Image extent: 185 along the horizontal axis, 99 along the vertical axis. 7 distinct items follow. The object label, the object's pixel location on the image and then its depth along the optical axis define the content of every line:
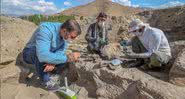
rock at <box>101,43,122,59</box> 2.19
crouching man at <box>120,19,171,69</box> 1.42
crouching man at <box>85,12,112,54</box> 2.38
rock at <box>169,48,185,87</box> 1.30
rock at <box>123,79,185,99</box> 1.19
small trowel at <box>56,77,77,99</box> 1.35
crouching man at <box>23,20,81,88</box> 1.27
